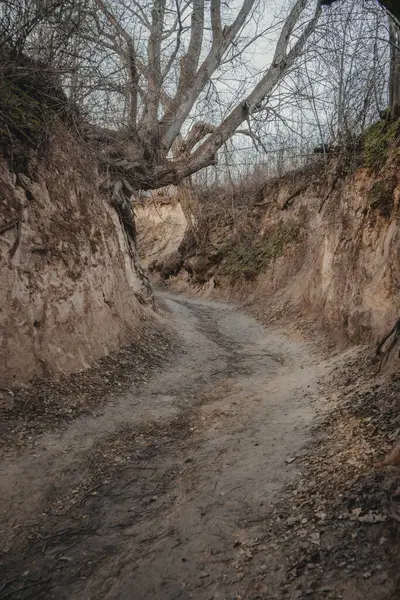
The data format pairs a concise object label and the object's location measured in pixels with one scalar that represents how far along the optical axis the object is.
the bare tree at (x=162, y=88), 7.03
